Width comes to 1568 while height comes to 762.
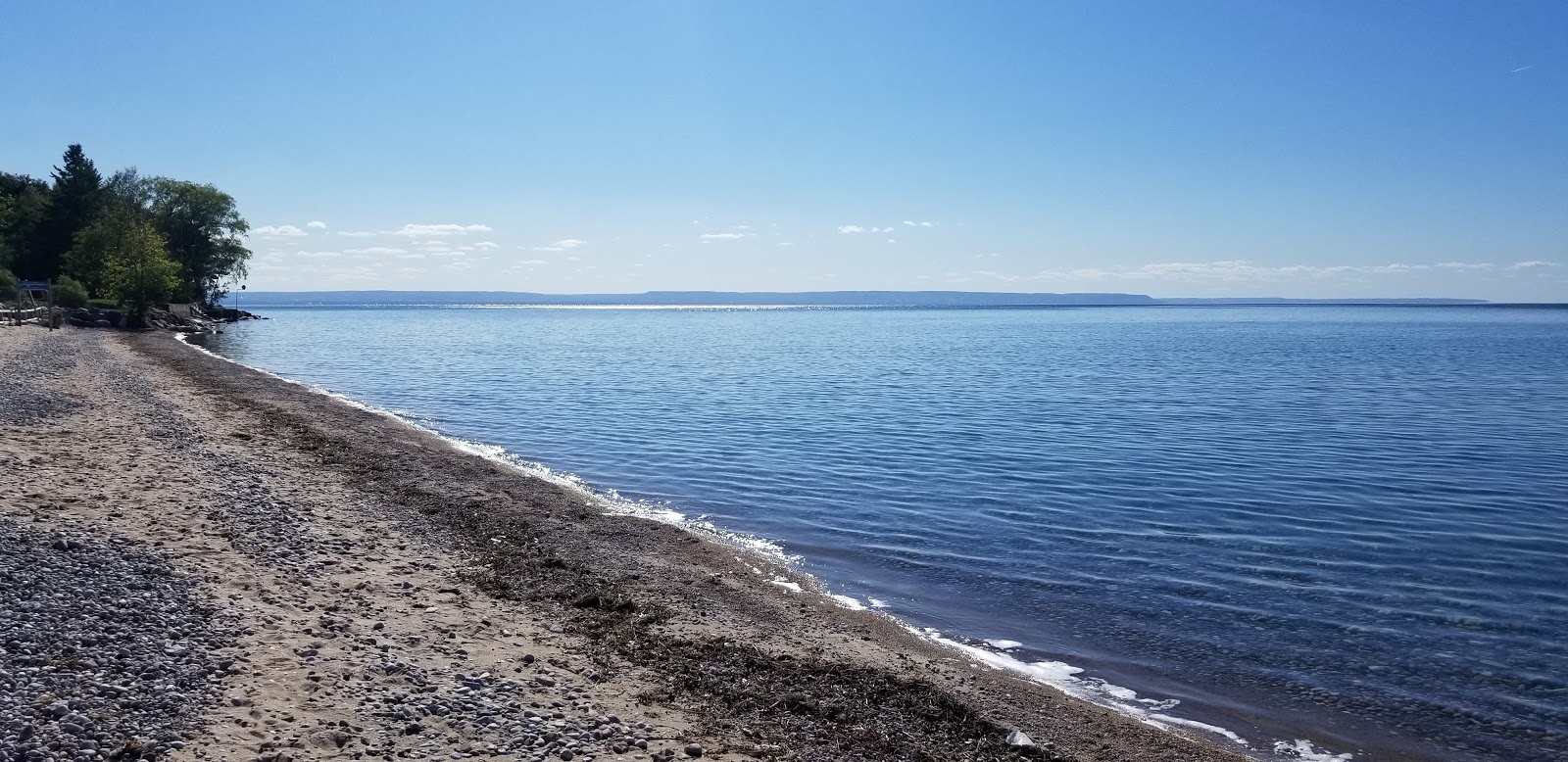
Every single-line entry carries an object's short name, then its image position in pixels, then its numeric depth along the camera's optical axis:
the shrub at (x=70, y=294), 71.81
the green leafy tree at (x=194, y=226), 97.31
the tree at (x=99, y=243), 79.38
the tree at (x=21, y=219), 82.31
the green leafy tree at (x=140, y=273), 72.38
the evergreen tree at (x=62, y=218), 89.81
